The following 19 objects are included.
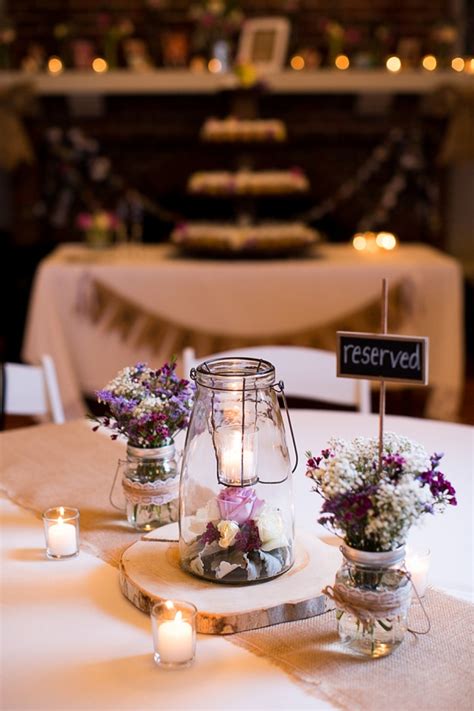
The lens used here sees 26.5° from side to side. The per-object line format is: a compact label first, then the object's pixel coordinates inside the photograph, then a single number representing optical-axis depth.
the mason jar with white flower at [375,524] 1.07
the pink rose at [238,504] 1.22
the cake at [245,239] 4.23
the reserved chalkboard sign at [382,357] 1.13
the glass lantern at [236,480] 1.23
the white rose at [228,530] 1.22
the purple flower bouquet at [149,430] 1.45
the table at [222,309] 4.05
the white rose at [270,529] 1.23
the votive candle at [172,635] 1.10
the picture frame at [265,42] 5.90
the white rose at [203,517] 1.24
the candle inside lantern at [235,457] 1.26
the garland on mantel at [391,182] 6.02
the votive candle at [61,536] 1.41
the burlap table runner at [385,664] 1.04
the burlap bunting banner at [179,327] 4.07
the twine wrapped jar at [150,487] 1.47
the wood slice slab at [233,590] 1.18
